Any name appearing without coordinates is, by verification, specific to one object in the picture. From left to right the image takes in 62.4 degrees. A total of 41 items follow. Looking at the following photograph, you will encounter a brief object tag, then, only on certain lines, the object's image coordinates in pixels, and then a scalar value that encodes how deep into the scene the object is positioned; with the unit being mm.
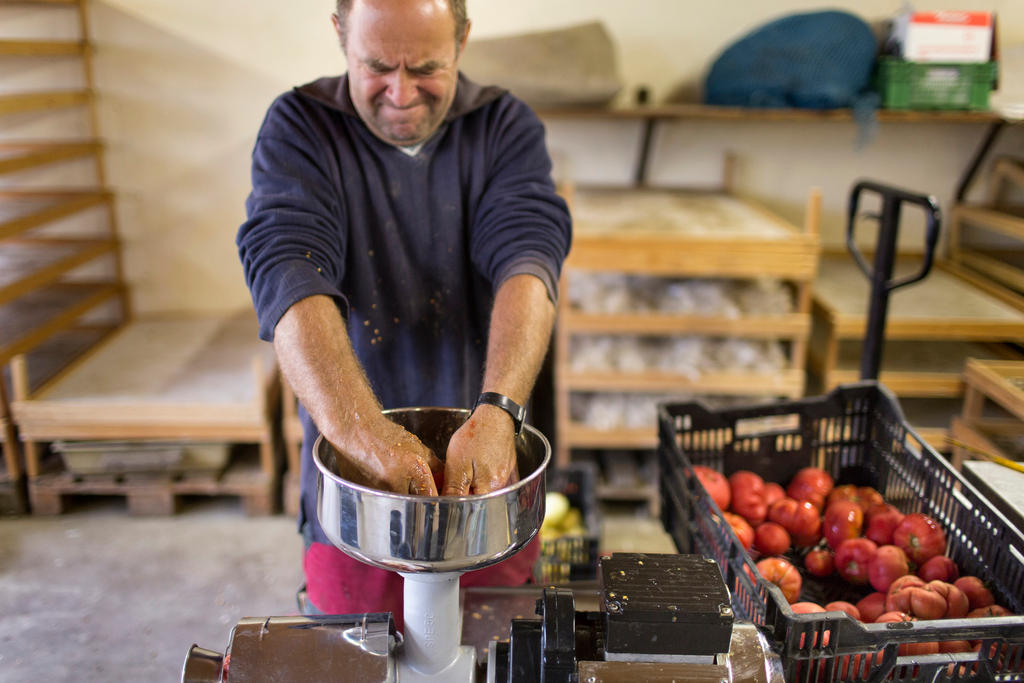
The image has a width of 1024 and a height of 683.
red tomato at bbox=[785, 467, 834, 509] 1685
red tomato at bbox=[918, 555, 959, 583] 1391
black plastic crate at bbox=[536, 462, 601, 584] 2422
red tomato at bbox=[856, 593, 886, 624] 1379
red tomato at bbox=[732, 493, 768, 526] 1650
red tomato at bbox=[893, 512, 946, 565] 1450
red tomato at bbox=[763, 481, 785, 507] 1680
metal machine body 889
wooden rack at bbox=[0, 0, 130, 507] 2977
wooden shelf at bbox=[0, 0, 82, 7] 3291
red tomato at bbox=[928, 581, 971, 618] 1283
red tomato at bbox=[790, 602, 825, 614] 1236
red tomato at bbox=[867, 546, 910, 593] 1419
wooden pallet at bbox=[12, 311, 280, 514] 2908
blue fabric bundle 3113
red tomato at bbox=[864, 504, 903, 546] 1521
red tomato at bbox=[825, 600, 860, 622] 1306
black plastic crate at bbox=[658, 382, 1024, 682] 1062
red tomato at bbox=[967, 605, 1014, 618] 1219
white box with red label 3057
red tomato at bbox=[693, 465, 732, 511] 1630
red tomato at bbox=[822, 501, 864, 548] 1560
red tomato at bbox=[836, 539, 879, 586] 1482
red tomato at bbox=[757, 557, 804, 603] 1411
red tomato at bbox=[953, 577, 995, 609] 1298
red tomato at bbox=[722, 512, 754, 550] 1545
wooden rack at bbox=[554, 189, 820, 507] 2801
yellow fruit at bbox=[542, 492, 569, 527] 2623
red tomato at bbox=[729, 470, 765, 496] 1682
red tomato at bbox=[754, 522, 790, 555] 1570
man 1292
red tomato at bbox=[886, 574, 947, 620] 1288
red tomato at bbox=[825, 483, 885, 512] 1630
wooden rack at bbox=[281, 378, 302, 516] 2979
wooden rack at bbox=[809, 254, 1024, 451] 2871
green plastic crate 3119
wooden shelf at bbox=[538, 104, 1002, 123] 3148
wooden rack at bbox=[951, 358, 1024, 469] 2160
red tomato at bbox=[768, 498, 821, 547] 1601
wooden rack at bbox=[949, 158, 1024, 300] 3146
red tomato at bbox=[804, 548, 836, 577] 1548
